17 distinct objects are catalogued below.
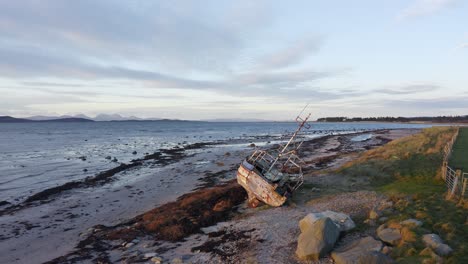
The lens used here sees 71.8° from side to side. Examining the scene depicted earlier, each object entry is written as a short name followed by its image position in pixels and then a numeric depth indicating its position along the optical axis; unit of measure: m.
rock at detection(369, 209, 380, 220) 13.98
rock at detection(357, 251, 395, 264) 9.62
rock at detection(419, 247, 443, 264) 9.49
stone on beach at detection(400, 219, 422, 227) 12.21
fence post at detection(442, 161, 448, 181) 20.25
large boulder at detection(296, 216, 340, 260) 11.16
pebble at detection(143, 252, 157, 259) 13.08
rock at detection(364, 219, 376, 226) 13.41
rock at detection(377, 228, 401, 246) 11.33
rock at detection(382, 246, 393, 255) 10.58
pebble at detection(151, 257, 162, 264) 12.43
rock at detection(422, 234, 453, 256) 10.14
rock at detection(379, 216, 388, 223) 13.54
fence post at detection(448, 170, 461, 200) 15.74
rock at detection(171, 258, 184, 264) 12.08
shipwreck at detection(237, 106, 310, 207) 17.91
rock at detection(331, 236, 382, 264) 10.37
